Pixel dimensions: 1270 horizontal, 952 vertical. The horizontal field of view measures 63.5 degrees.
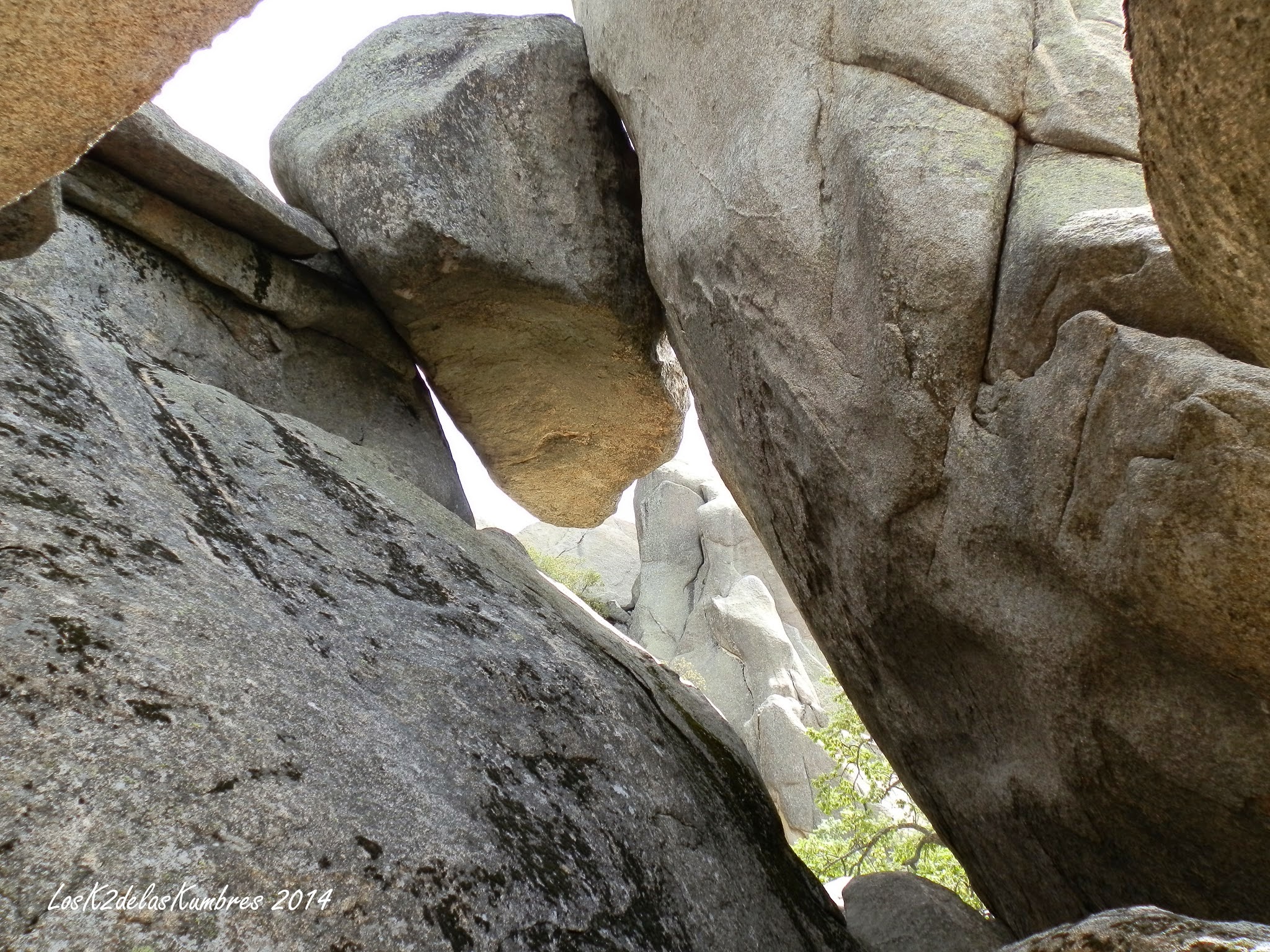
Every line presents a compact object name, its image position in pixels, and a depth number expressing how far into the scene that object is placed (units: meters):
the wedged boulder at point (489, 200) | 8.38
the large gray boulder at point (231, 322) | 7.35
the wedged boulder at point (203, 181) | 7.57
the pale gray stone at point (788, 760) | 21.77
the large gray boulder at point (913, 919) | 6.71
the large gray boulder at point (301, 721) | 3.15
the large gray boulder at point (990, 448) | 4.17
